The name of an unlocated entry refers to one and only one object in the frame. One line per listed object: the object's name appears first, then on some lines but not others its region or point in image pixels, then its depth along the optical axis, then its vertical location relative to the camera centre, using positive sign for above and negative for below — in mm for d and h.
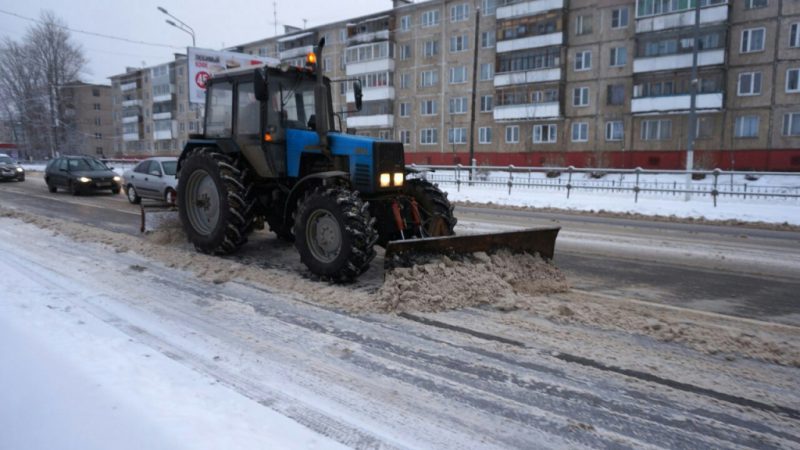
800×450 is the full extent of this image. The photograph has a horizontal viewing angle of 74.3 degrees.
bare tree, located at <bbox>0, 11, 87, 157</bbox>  60844 +10178
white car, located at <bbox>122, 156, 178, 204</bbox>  15328 -492
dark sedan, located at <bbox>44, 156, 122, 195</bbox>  18656 -455
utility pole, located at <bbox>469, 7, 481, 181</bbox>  28766 +4672
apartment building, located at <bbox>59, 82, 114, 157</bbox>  76225 +7613
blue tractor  6016 -272
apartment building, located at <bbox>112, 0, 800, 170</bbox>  32688 +6526
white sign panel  24125 +4659
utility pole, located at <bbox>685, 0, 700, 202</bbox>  19112 +1980
